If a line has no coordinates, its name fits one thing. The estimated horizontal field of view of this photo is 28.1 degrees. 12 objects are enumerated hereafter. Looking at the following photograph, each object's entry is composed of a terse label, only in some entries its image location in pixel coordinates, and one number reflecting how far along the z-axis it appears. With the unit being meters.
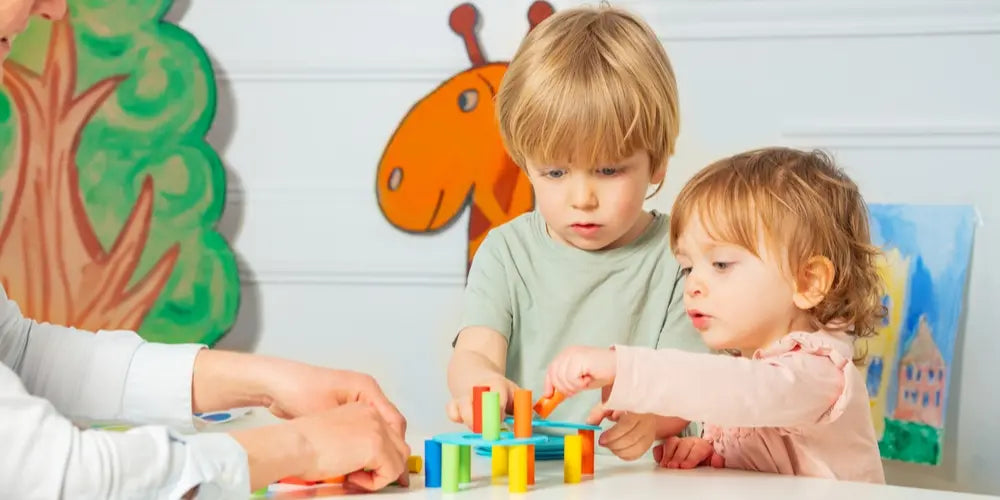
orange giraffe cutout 2.31
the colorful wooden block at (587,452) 1.32
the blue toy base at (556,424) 1.34
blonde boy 1.58
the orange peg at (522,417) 1.28
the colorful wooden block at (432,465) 1.26
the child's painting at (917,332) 2.09
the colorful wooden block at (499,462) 1.30
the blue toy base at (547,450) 1.35
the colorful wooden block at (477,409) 1.31
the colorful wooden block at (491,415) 1.26
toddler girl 1.36
